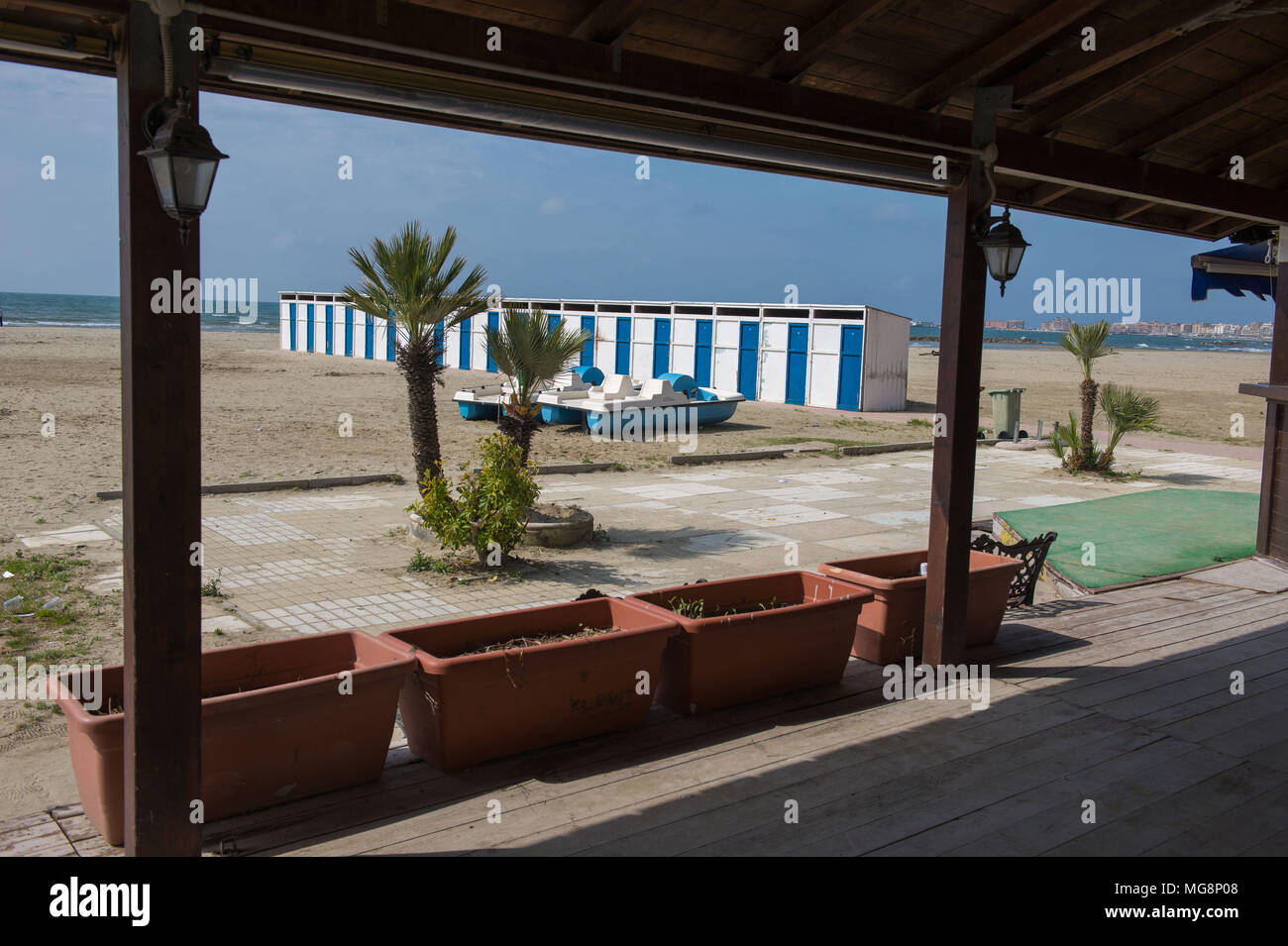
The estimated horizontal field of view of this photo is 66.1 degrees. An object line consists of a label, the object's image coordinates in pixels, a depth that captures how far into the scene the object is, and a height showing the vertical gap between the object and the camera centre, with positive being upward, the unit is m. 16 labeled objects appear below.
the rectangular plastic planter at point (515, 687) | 4.02 -1.24
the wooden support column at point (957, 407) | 5.20 +0.00
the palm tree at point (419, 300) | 10.35 +0.97
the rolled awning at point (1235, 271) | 8.95 +1.33
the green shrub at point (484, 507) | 9.34 -1.10
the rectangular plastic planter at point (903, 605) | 5.54 -1.14
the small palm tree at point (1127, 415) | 16.38 -0.04
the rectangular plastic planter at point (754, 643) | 4.68 -1.19
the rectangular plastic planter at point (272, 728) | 3.39 -1.25
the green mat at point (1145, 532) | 8.59 -1.23
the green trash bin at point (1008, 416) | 21.16 -0.16
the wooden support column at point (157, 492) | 2.93 -0.34
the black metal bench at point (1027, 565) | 7.04 -1.13
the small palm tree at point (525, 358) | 11.02 +0.41
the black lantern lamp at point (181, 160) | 2.78 +0.63
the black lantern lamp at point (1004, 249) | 5.03 +0.82
